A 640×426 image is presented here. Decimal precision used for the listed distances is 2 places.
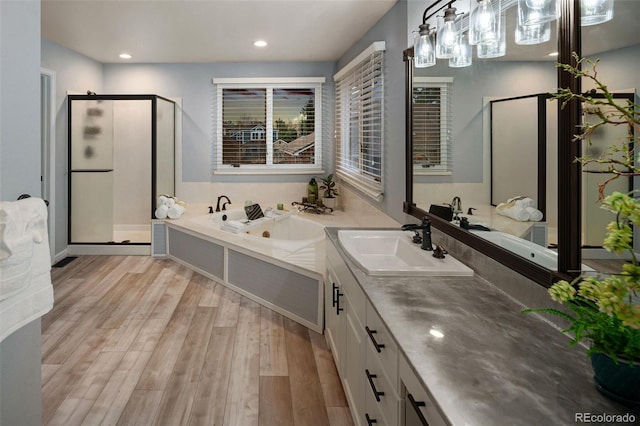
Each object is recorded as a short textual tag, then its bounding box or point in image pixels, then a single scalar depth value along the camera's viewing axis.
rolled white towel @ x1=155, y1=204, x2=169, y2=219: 5.12
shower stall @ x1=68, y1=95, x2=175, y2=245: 5.07
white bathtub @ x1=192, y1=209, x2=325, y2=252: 4.64
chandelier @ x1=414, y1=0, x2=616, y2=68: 1.34
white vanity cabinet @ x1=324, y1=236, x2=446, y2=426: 1.15
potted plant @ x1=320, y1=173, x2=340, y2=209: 5.45
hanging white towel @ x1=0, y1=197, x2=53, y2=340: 1.33
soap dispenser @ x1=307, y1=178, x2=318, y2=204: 5.58
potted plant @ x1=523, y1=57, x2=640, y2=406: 0.74
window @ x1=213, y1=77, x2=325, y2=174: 5.79
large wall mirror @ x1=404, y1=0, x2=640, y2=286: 1.18
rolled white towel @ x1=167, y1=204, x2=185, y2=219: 5.12
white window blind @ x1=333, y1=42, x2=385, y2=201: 3.59
